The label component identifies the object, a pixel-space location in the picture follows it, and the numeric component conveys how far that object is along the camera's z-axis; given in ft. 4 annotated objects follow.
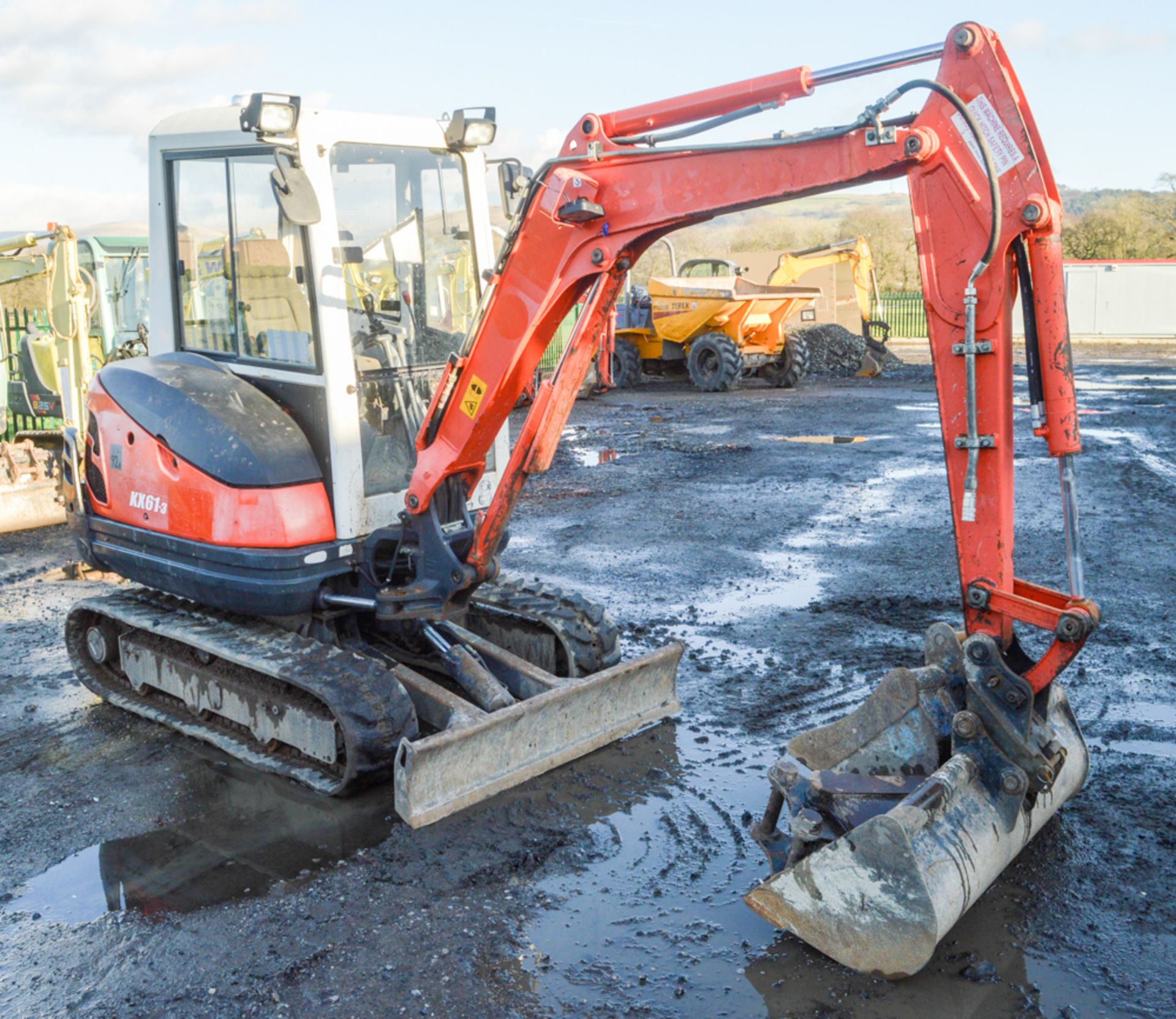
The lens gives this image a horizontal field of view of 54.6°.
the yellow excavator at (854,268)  76.59
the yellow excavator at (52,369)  31.45
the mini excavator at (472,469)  11.71
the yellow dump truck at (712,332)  68.03
